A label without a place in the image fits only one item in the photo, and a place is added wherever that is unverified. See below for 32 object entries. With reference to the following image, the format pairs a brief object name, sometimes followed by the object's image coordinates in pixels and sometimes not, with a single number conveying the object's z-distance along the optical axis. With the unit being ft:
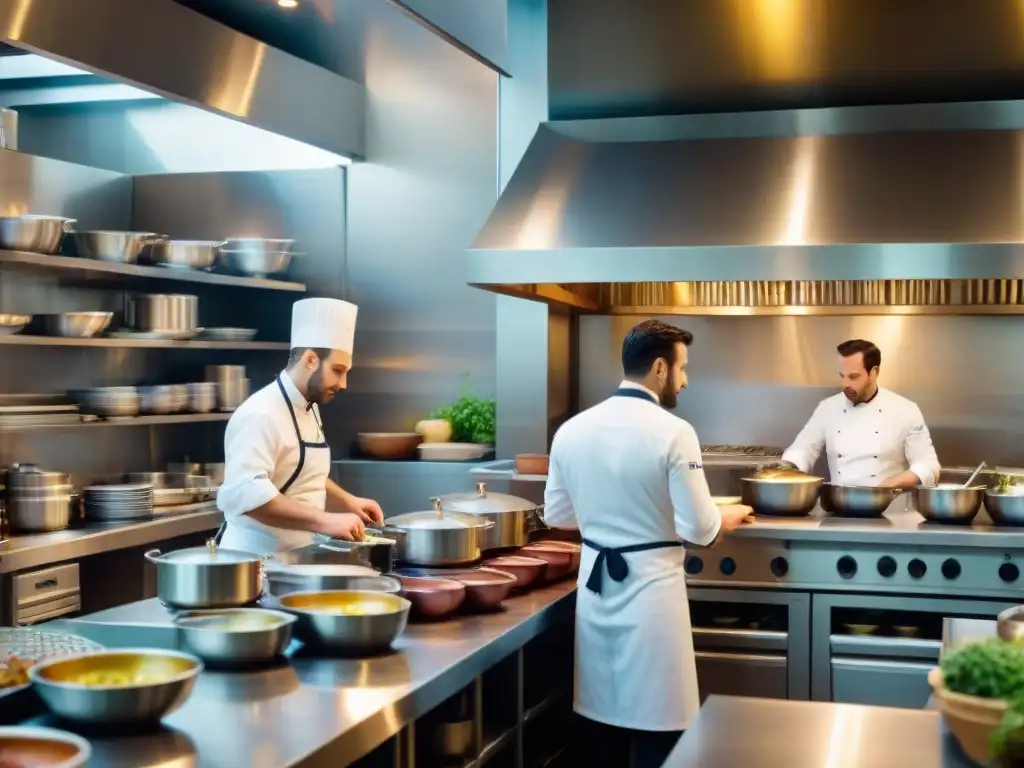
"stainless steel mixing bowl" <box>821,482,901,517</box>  16.21
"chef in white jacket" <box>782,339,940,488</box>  19.92
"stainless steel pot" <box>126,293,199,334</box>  20.24
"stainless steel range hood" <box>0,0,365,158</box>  16.49
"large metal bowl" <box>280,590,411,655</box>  10.21
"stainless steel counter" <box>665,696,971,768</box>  7.59
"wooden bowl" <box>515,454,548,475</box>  18.20
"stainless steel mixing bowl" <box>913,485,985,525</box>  15.48
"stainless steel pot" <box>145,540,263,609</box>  10.68
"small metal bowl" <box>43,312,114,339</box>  18.20
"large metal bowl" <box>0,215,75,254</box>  17.21
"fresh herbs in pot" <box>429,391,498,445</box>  22.41
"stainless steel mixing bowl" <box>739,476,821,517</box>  16.15
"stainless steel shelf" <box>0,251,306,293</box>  17.29
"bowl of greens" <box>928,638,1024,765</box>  7.02
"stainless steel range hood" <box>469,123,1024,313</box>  15.56
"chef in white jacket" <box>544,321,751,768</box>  13.26
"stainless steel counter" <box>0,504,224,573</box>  16.16
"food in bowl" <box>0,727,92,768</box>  7.18
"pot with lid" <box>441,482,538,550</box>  14.40
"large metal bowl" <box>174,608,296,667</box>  9.64
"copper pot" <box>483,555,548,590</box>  13.48
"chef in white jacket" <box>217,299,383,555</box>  13.57
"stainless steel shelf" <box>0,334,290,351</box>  17.38
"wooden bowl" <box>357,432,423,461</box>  22.47
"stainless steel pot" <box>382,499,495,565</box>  13.16
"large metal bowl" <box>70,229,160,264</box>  19.12
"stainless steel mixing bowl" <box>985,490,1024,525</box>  15.37
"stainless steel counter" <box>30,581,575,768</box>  7.91
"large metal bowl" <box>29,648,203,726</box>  8.00
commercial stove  15.03
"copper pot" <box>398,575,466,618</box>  11.75
